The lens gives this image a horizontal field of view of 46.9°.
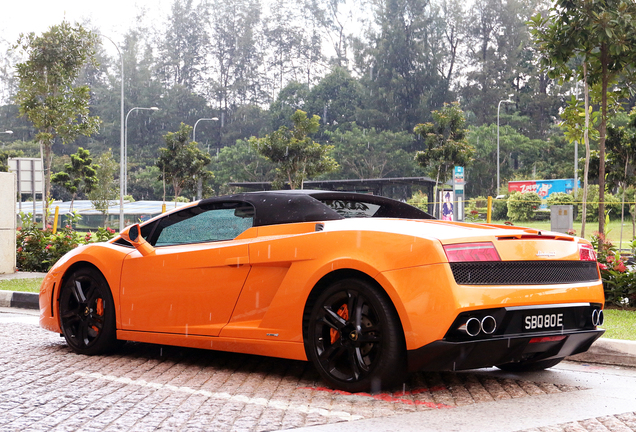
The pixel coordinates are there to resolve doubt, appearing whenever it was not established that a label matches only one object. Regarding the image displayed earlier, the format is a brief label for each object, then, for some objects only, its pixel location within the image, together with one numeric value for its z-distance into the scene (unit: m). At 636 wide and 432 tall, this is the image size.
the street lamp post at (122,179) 34.28
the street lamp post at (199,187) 40.83
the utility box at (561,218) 18.66
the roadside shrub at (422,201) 24.64
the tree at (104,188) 51.16
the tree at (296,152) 36.88
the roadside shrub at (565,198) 33.28
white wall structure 13.02
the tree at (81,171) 37.44
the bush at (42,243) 13.70
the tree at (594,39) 13.22
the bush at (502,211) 22.99
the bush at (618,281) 8.41
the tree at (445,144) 36.56
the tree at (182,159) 39.62
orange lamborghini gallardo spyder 4.02
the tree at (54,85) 24.73
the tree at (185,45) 85.50
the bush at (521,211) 27.44
